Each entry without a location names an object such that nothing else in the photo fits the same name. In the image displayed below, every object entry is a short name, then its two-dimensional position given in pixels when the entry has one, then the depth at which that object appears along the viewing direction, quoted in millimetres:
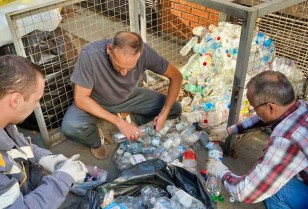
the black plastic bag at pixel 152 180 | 2382
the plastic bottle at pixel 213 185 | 2684
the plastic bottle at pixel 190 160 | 2980
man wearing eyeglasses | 1900
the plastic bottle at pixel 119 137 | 3256
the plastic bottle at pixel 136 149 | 3152
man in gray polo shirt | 2719
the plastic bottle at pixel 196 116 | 3461
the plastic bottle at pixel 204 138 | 3283
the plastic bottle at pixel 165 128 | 3326
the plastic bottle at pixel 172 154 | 3024
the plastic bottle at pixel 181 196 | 2283
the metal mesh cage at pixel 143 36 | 2494
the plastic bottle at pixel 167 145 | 3111
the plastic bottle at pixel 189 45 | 4309
